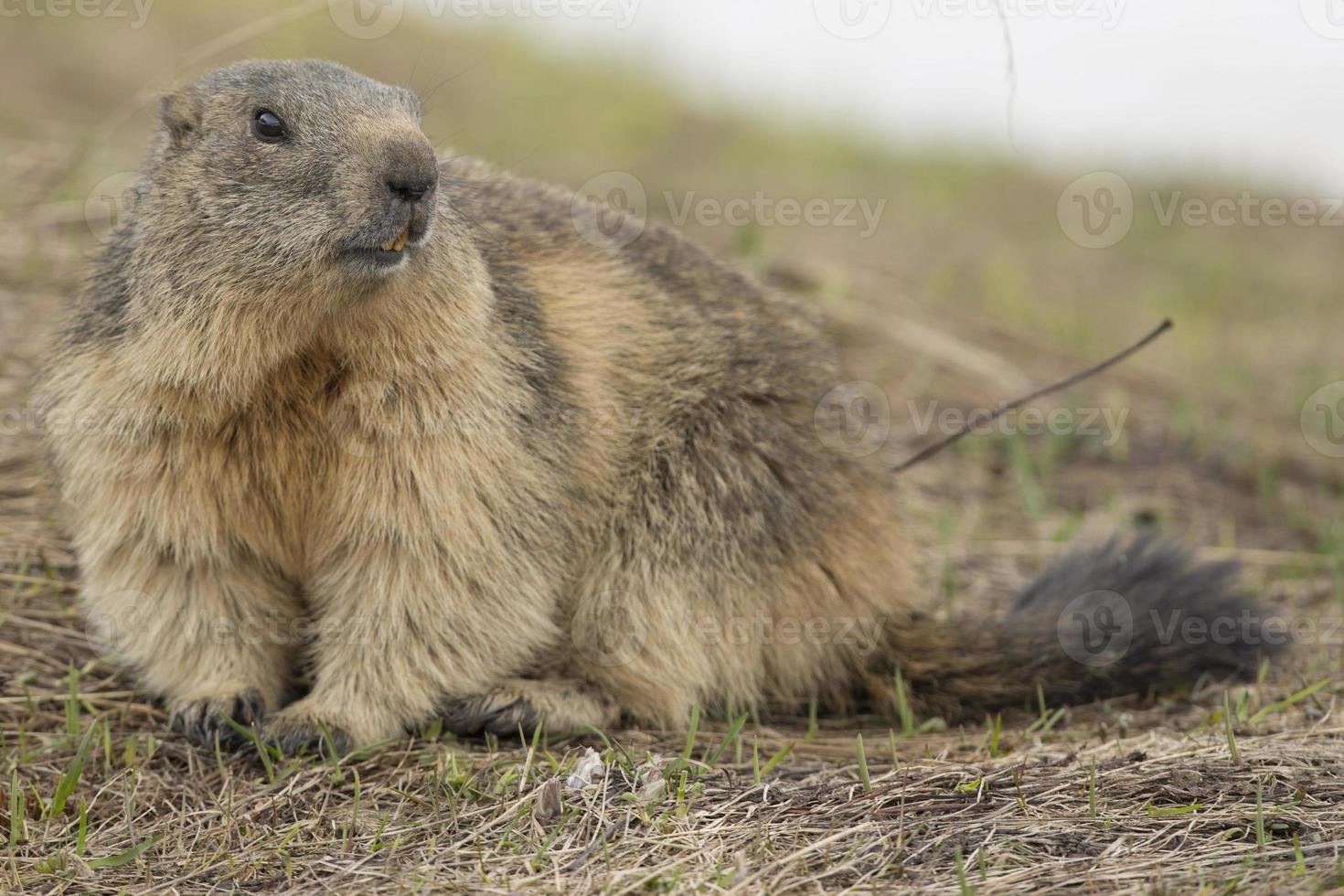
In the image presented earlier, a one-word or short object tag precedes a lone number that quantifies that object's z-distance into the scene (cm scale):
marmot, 809
